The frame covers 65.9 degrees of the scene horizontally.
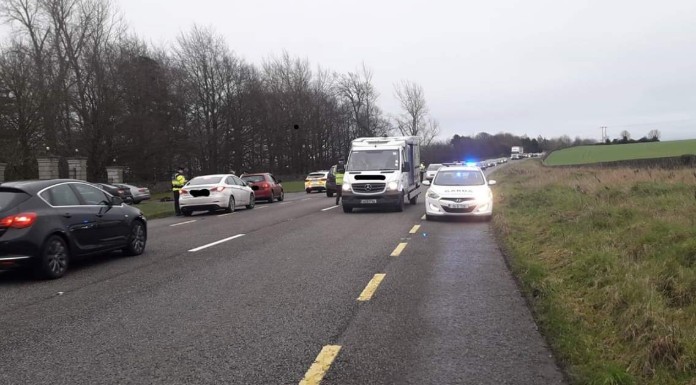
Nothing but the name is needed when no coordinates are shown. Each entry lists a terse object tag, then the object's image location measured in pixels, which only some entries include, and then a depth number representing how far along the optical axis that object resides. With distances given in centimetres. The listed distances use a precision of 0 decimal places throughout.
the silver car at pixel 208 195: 1947
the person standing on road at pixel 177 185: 1972
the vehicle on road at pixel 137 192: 3250
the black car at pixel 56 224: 733
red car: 2691
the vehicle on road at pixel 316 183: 3981
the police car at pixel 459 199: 1478
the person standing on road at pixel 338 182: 2245
